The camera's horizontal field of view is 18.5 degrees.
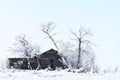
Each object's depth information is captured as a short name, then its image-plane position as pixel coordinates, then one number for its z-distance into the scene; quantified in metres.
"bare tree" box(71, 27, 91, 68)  59.10
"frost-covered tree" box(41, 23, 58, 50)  61.26
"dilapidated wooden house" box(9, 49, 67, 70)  63.65
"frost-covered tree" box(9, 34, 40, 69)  71.50
